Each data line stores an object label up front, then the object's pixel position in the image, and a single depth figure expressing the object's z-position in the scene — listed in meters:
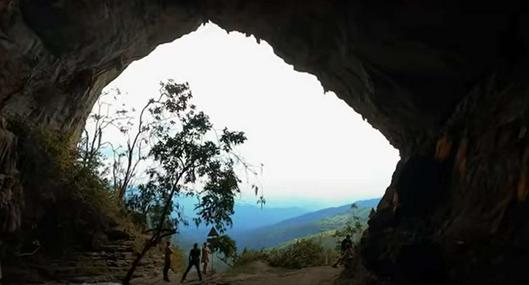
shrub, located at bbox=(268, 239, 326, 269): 19.72
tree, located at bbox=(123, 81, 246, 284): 17.48
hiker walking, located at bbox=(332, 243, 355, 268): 17.22
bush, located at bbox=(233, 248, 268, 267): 20.19
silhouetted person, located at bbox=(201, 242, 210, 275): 18.59
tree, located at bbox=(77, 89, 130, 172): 24.84
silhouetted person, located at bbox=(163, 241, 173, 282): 17.69
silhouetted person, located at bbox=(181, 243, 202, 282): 16.89
